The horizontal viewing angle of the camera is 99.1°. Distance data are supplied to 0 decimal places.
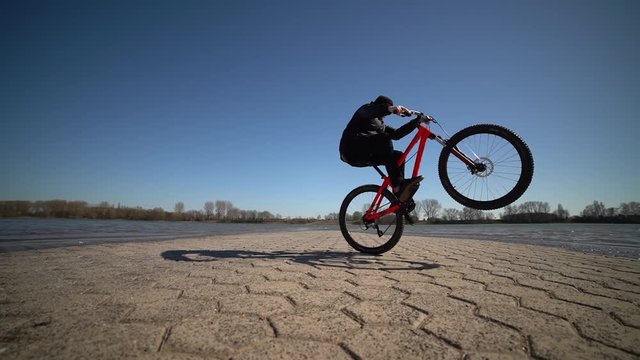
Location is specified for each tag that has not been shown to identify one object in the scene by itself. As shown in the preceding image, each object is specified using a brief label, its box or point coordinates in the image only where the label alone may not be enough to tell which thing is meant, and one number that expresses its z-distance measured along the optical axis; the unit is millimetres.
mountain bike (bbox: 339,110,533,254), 3648
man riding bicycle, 4176
